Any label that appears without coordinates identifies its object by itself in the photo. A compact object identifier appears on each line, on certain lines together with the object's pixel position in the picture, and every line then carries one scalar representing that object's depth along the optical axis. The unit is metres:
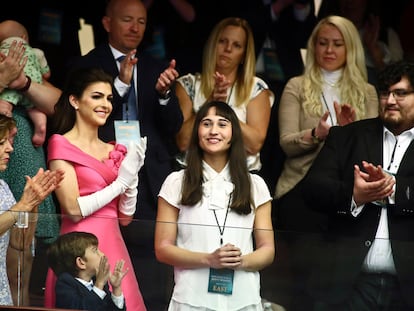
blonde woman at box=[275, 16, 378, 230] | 17.48
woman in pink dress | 14.57
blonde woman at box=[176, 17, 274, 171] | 17.39
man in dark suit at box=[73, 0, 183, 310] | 16.67
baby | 16.41
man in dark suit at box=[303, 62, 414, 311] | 14.64
